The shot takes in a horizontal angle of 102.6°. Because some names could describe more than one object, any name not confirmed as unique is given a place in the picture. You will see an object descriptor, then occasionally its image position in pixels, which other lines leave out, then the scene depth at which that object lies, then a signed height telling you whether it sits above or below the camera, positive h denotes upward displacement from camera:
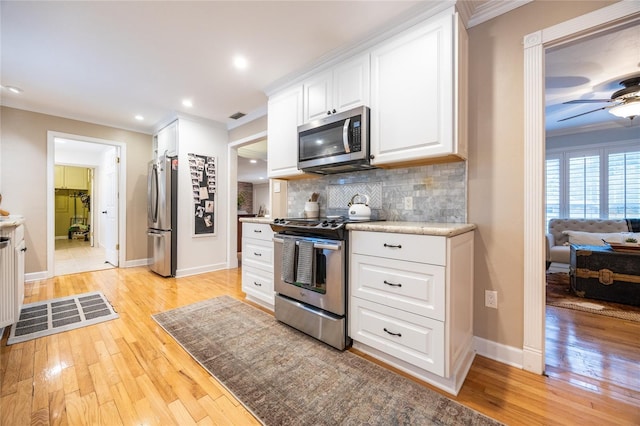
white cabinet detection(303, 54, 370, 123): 2.14 +1.12
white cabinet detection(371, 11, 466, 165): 1.69 +0.86
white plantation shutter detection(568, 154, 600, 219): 4.61 +0.49
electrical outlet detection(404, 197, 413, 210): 2.14 +0.08
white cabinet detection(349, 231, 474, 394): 1.42 -0.55
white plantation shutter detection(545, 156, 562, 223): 4.98 +0.49
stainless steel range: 1.86 -0.50
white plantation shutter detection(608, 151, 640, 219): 4.27 +0.48
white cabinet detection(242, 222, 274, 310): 2.56 -0.53
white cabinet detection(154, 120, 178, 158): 3.98 +1.19
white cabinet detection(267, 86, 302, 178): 2.68 +0.89
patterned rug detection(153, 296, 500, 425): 1.28 -1.01
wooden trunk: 2.74 -0.69
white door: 4.48 +0.14
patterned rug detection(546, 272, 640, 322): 2.48 -0.98
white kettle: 2.19 +0.02
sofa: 3.96 -0.32
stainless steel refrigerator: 3.81 +0.00
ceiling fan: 2.62 +1.20
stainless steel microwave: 2.08 +0.61
